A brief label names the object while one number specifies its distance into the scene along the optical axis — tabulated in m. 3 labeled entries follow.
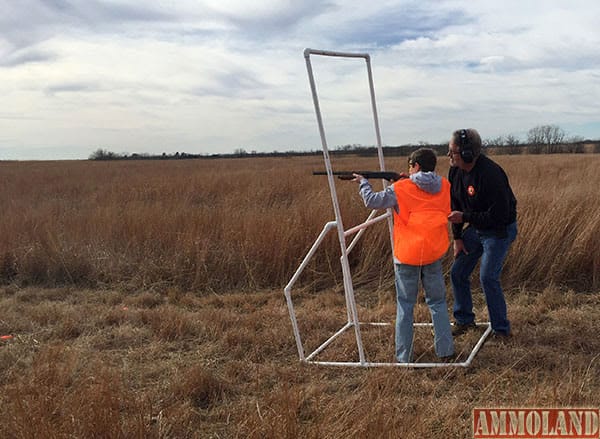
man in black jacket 3.86
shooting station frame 3.48
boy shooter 3.61
